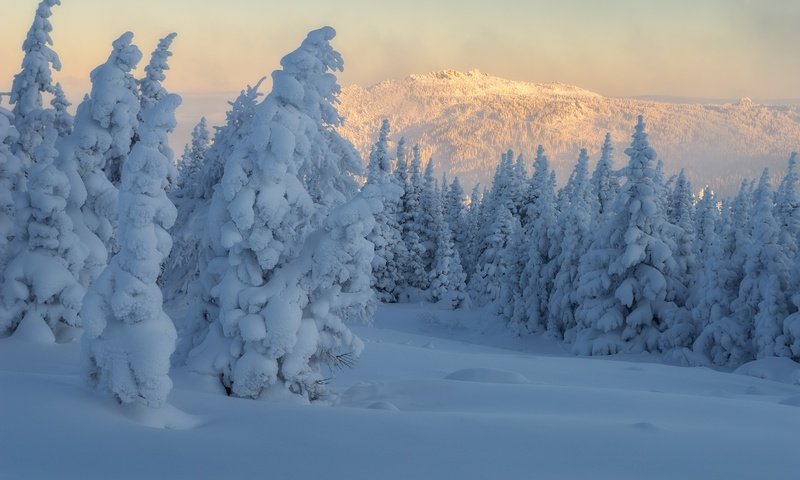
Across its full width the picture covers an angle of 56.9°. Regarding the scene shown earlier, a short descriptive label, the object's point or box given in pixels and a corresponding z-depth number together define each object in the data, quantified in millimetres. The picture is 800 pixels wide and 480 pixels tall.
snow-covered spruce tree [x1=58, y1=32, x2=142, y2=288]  18078
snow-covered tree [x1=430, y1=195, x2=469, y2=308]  64562
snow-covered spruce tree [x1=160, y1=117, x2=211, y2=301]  15966
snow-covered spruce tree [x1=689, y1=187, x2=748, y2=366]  33438
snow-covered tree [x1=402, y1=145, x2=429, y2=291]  65938
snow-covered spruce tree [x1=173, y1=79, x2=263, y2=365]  13188
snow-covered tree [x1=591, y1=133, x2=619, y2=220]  53625
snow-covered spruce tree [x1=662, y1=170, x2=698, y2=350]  35000
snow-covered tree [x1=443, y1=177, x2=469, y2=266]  77500
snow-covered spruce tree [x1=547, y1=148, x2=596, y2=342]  42969
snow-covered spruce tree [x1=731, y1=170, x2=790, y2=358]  31672
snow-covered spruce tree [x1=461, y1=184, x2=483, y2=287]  73188
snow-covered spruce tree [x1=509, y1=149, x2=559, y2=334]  47656
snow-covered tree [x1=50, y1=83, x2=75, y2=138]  23198
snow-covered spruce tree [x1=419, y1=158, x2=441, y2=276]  68750
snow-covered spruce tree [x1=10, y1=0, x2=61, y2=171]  23016
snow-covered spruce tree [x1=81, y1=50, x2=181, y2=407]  8859
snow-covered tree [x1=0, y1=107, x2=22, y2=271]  19350
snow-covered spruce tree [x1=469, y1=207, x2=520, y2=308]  58375
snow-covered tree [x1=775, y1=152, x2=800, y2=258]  33688
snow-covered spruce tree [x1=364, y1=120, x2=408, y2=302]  57406
